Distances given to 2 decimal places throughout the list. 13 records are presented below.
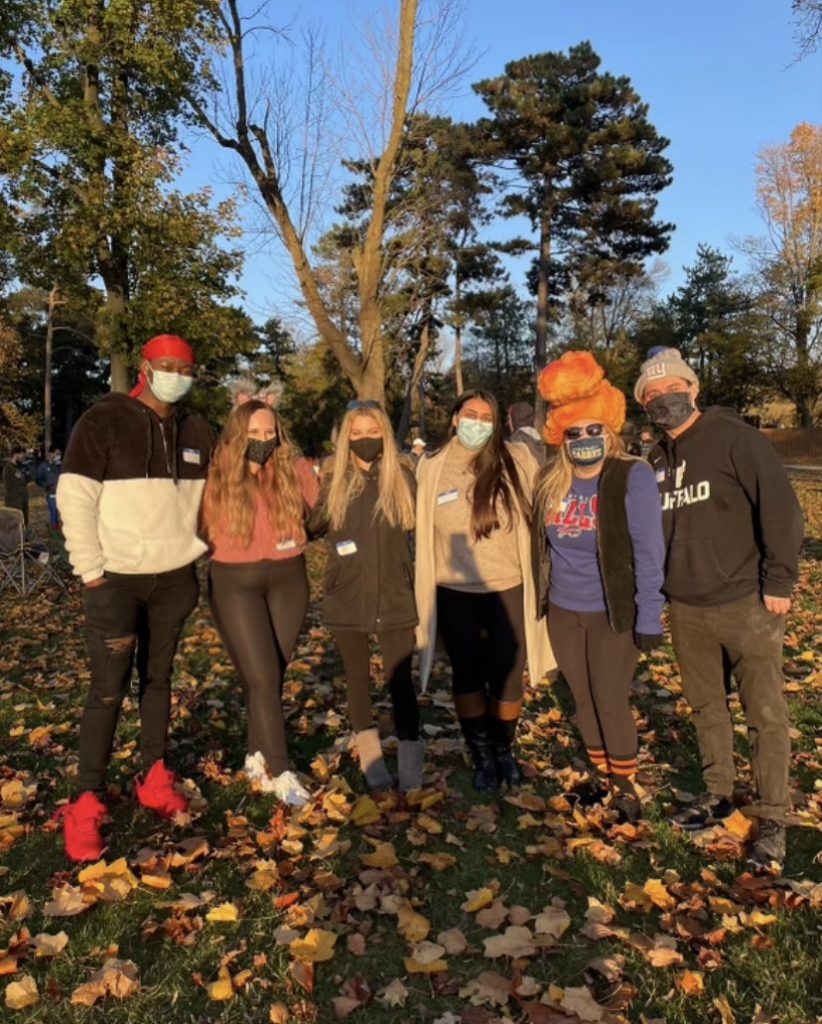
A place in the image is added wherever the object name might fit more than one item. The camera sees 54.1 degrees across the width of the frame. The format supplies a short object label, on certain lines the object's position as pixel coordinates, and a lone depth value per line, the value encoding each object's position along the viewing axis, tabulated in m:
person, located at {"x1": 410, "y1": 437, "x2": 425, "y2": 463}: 13.66
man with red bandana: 3.64
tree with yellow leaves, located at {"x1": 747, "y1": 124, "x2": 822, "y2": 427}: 39.09
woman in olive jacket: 4.19
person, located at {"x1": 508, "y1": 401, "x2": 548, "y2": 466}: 9.04
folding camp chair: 11.21
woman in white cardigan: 4.16
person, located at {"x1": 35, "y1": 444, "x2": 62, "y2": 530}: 19.83
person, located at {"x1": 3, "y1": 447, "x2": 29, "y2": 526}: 17.06
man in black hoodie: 3.54
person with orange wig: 3.72
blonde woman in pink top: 4.10
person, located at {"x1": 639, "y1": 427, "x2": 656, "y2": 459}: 15.91
